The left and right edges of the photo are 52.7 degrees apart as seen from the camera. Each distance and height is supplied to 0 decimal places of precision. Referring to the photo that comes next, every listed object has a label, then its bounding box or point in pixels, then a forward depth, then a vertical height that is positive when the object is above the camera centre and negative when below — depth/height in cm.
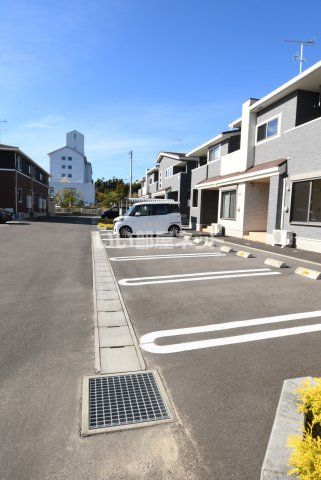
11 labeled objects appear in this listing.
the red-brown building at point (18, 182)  3269 +242
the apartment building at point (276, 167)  1230 +214
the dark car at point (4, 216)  2659 -107
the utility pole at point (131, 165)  4352 +597
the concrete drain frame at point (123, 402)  280 -184
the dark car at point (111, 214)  3578 -69
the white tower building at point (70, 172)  7044 +751
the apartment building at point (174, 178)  2883 +310
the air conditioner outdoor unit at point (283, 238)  1322 -98
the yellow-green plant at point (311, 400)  247 -148
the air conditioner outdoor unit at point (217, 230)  1962 -110
